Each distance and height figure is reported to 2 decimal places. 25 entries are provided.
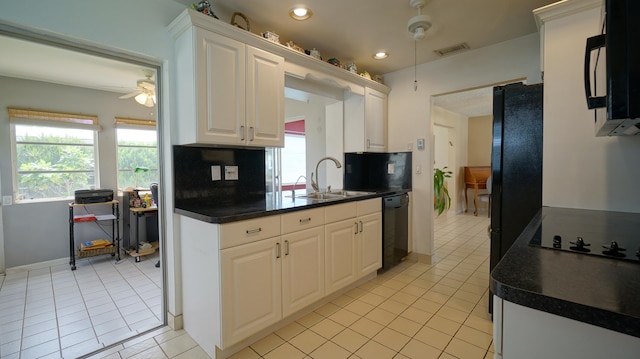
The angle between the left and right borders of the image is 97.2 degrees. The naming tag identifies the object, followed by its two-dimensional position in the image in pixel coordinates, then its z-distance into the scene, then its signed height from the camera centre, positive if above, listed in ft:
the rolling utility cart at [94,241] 11.39 -2.79
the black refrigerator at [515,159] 6.35 +0.29
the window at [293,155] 19.34 +1.30
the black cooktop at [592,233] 2.90 -0.81
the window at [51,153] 11.36 +1.00
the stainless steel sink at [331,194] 9.58 -0.74
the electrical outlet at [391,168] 12.14 +0.22
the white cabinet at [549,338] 1.75 -1.13
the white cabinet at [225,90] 6.14 +1.98
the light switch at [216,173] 7.48 +0.05
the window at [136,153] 13.75 +1.17
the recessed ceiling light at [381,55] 10.03 +4.27
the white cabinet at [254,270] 5.58 -2.18
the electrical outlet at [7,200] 10.84 -0.90
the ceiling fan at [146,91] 10.08 +3.07
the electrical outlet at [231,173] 7.80 +0.05
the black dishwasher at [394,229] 10.03 -2.11
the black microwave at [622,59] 2.27 +0.92
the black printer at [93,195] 11.52 -0.82
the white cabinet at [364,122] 10.94 +2.06
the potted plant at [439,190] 18.62 -1.20
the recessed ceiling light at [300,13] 7.18 +4.18
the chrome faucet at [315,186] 9.62 -0.42
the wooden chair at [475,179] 22.04 -0.55
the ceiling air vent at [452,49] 9.56 +4.30
